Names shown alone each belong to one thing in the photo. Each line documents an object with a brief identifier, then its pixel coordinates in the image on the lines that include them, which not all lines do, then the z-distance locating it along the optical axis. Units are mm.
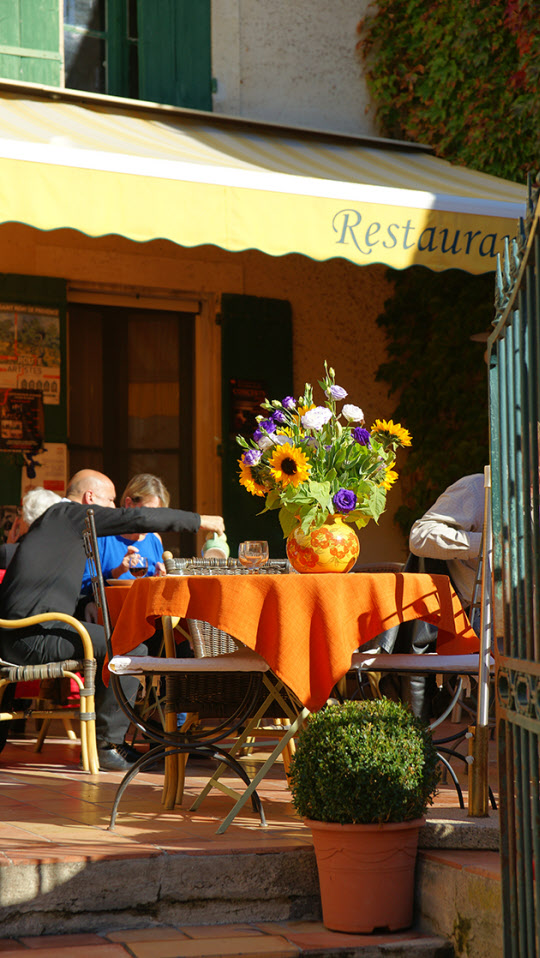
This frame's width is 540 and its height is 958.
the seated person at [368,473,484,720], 9148
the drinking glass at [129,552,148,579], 11484
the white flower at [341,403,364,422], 7929
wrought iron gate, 4414
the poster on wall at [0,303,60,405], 15070
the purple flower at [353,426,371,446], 7932
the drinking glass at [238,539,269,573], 8469
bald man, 9914
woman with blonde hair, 11781
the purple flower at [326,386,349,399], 8031
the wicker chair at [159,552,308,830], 7883
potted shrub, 5914
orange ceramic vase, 7812
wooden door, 16172
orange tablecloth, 6930
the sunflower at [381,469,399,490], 8070
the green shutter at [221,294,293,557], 16266
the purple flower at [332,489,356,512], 7777
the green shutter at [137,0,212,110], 16250
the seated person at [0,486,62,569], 11266
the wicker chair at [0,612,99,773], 9648
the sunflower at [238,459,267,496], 8055
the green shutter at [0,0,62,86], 15336
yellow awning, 9727
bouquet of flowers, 7785
